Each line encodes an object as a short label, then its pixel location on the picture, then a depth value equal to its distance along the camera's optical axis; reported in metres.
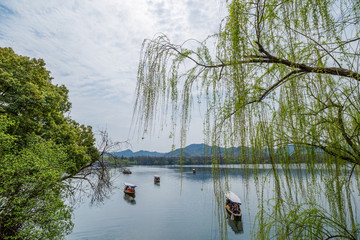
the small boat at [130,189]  25.00
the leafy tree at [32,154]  5.00
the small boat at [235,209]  15.05
